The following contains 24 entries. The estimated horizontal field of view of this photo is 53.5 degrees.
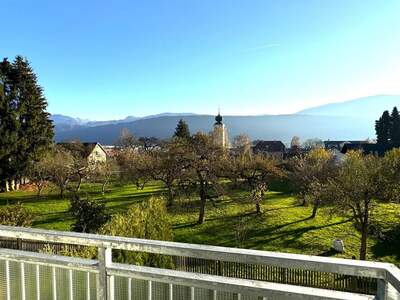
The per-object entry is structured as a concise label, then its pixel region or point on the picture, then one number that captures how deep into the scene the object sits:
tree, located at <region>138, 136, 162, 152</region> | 83.72
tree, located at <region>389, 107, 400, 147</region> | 70.12
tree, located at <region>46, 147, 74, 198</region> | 35.19
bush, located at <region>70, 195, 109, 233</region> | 20.94
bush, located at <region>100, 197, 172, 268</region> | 10.84
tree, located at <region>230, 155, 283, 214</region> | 30.81
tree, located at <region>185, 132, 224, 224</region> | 27.39
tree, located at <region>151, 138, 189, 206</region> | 28.59
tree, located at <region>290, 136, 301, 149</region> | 105.47
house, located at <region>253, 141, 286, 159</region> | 94.08
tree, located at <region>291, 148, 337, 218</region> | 27.48
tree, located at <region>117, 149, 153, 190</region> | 32.65
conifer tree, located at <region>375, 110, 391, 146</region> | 71.31
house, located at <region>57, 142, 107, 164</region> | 60.58
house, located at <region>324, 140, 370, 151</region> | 113.22
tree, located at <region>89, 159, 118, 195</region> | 38.34
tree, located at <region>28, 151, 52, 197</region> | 36.16
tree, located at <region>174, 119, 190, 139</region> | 65.25
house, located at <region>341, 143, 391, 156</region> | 63.31
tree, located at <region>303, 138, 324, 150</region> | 112.88
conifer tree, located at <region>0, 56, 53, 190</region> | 40.78
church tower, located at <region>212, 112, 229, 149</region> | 80.75
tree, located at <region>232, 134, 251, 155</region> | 95.88
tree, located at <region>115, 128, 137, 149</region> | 82.62
